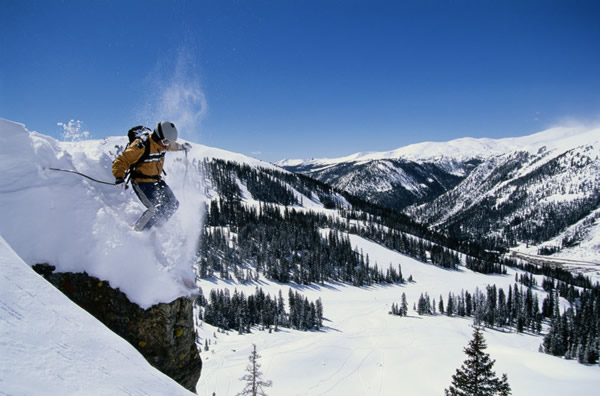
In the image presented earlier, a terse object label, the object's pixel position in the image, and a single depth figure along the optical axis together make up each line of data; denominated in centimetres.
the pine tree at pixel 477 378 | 2596
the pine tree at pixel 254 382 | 2442
